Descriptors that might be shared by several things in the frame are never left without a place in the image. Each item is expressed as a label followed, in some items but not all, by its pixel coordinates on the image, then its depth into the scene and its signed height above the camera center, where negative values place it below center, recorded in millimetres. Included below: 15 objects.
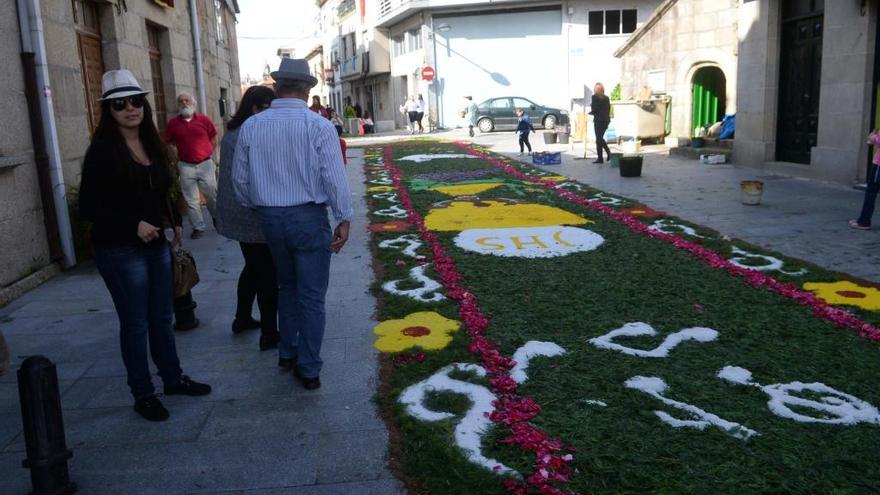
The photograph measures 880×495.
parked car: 31297 -111
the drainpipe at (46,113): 6934 +148
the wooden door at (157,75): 11789 +800
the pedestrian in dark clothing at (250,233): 4691 -699
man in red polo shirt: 8562 -342
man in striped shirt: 3992 -364
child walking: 18531 -418
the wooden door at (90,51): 8648 +905
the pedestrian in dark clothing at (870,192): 7688 -986
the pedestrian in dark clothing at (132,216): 3709 -452
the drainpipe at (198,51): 13797 +1349
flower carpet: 3195 -1489
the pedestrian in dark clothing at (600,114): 15555 -114
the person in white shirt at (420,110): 33350 +227
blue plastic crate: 16062 -1029
